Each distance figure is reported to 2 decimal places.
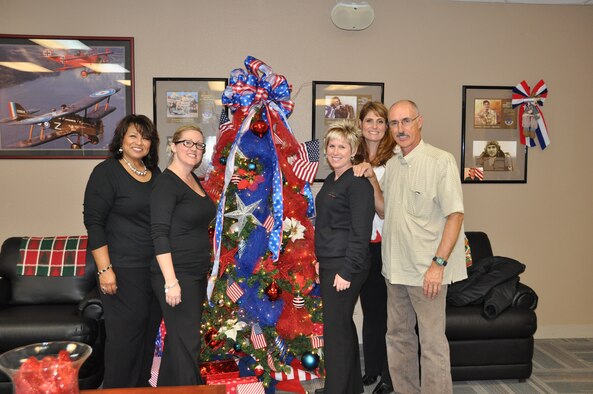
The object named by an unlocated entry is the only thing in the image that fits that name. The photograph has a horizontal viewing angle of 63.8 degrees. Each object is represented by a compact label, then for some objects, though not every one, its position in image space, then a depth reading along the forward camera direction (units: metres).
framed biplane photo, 3.66
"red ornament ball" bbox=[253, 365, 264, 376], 2.88
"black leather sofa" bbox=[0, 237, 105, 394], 2.83
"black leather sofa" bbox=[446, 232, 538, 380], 3.08
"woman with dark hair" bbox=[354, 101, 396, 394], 2.85
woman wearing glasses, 2.10
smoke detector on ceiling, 3.64
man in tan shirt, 2.31
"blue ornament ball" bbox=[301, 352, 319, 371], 2.88
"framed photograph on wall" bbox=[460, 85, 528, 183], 4.01
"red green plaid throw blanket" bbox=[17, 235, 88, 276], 3.43
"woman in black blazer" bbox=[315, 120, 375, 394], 2.28
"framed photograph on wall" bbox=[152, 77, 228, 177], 3.78
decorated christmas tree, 2.87
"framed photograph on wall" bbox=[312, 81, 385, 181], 3.88
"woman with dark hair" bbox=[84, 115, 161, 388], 2.29
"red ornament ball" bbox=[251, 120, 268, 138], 2.84
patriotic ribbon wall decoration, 4.00
